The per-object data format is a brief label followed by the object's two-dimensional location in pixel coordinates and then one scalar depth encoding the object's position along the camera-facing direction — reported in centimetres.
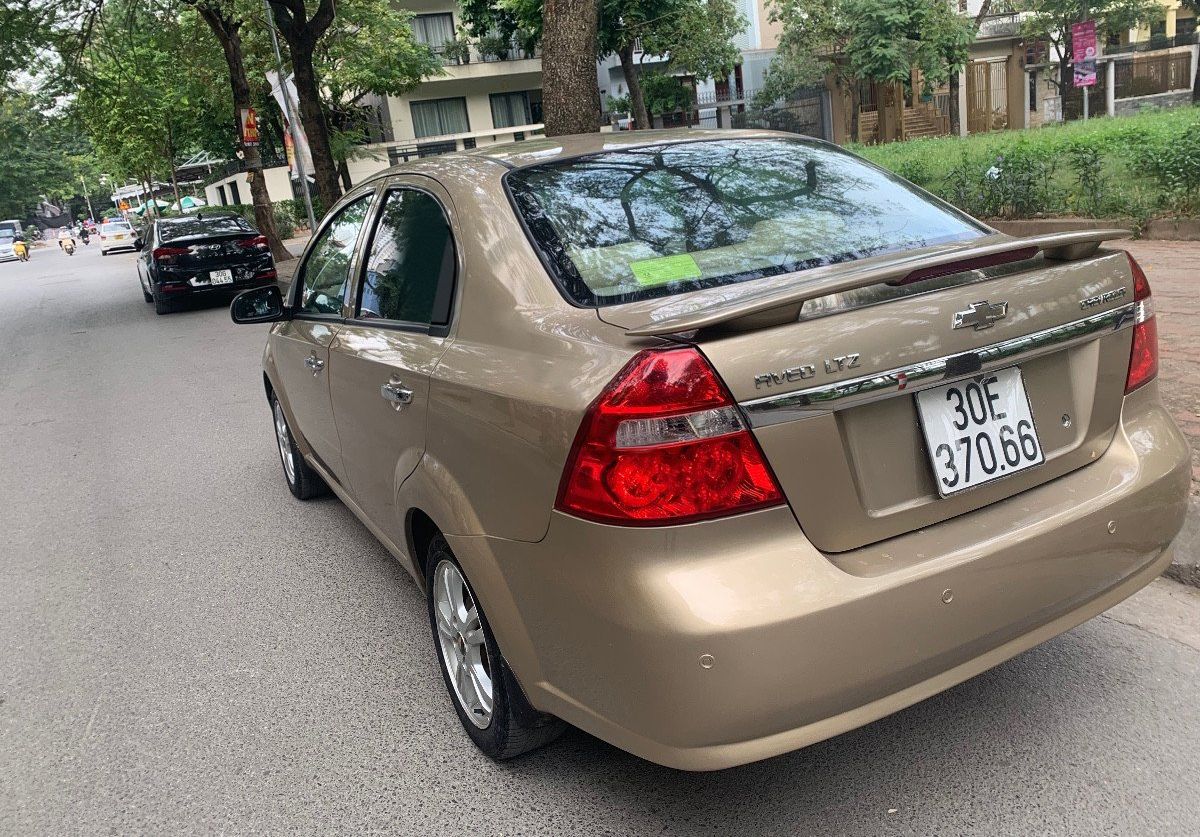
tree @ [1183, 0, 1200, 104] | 2842
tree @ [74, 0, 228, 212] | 1848
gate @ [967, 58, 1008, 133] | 3662
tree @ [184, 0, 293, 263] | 1844
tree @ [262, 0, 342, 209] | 1534
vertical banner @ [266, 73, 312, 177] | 1607
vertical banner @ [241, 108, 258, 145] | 1981
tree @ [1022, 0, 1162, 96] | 3262
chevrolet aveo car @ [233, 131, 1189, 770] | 198
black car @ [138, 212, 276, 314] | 1522
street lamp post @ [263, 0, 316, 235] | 1603
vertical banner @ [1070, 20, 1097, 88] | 2317
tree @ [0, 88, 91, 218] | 8025
